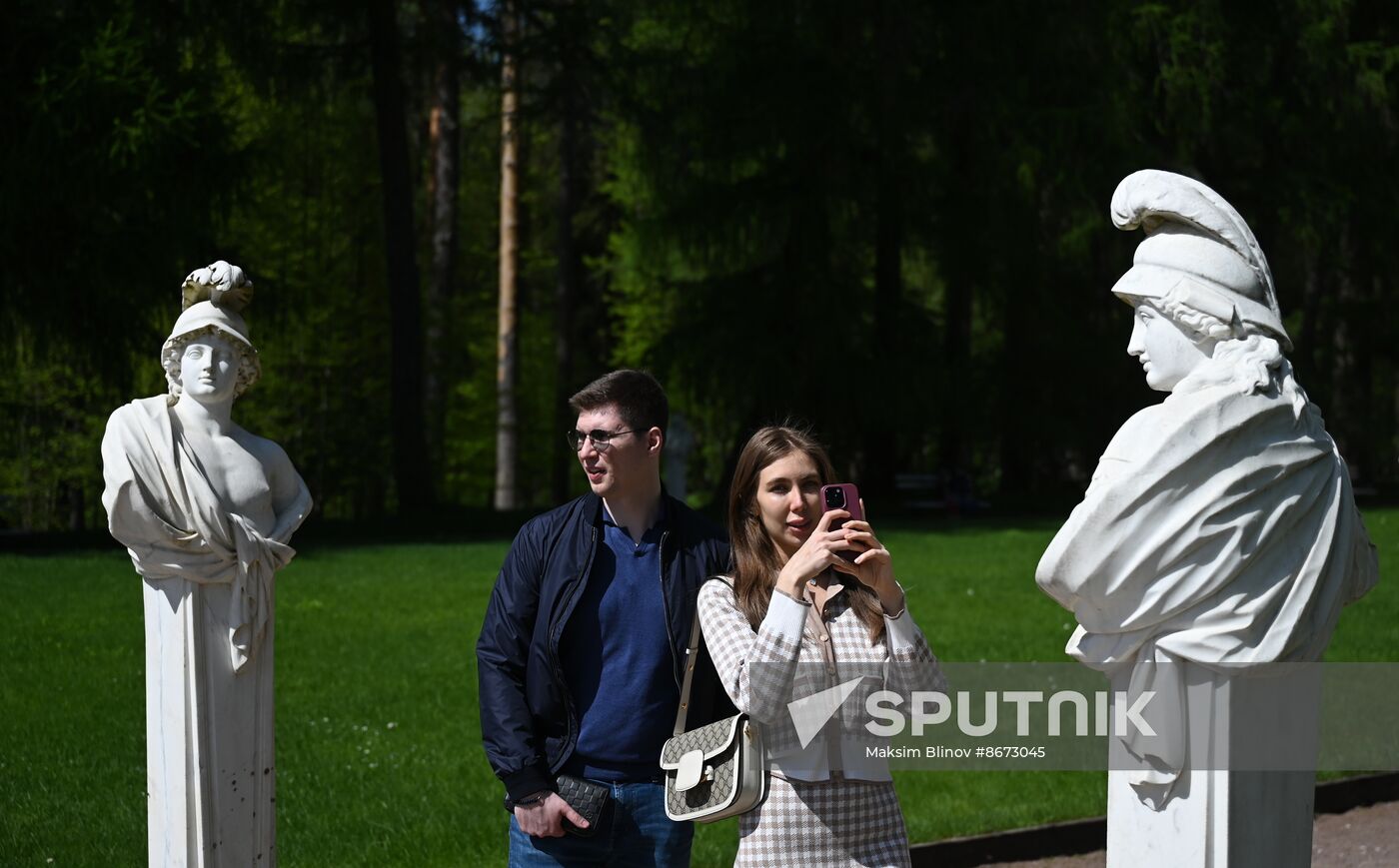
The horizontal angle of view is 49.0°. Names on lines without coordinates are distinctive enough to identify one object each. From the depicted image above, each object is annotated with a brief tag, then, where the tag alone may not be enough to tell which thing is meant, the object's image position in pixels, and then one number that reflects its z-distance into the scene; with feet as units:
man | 13.85
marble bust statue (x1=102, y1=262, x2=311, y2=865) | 15.98
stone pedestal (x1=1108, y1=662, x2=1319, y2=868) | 11.84
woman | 12.22
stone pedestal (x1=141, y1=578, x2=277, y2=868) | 16.11
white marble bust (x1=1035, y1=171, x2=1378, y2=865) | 11.50
